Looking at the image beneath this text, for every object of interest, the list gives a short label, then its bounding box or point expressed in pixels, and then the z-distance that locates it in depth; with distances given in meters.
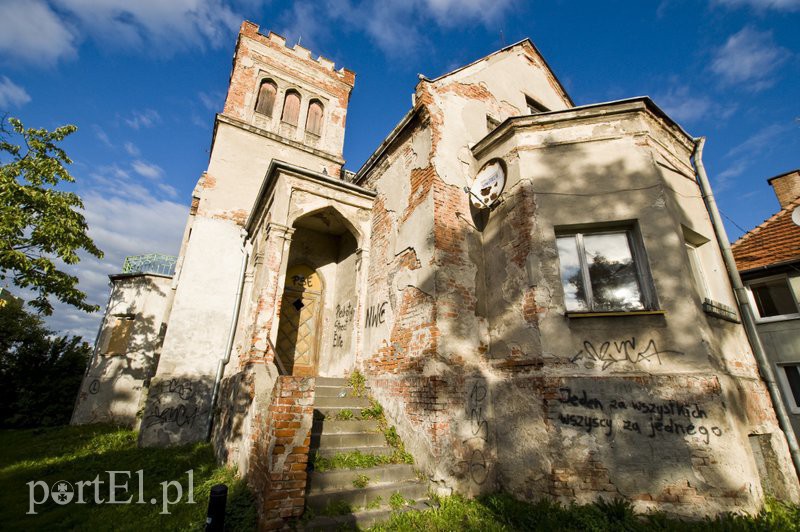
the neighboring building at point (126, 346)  11.16
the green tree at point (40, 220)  7.90
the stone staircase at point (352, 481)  4.19
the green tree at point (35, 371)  12.34
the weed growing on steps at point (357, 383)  7.05
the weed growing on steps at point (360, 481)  4.66
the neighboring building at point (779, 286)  8.95
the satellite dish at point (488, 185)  6.47
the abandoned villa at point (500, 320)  4.41
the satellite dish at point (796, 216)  9.45
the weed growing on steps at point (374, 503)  4.44
